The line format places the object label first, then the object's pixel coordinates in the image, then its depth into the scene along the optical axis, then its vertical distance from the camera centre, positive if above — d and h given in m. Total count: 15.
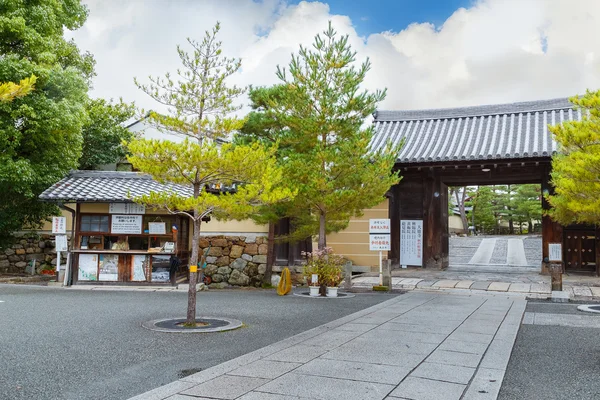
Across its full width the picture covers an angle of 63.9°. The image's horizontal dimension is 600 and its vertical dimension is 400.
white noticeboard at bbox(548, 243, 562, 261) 11.32 -0.25
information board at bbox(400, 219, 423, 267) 17.31 -0.10
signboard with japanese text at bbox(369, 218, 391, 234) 12.68 +0.34
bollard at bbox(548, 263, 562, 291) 11.20 -0.82
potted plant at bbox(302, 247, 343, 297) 11.91 -0.90
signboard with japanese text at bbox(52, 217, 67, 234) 14.13 +0.31
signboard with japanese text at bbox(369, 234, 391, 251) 12.66 -0.08
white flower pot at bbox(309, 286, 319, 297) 11.97 -1.29
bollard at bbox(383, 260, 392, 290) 12.86 -1.00
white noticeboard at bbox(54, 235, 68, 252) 14.02 -0.21
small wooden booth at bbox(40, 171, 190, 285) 14.07 -0.10
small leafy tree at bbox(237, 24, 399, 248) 11.50 +2.49
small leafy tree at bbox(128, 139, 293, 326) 7.41 +1.08
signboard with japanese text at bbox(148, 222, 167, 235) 14.26 +0.25
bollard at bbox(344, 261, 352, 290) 13.19 -1.05
